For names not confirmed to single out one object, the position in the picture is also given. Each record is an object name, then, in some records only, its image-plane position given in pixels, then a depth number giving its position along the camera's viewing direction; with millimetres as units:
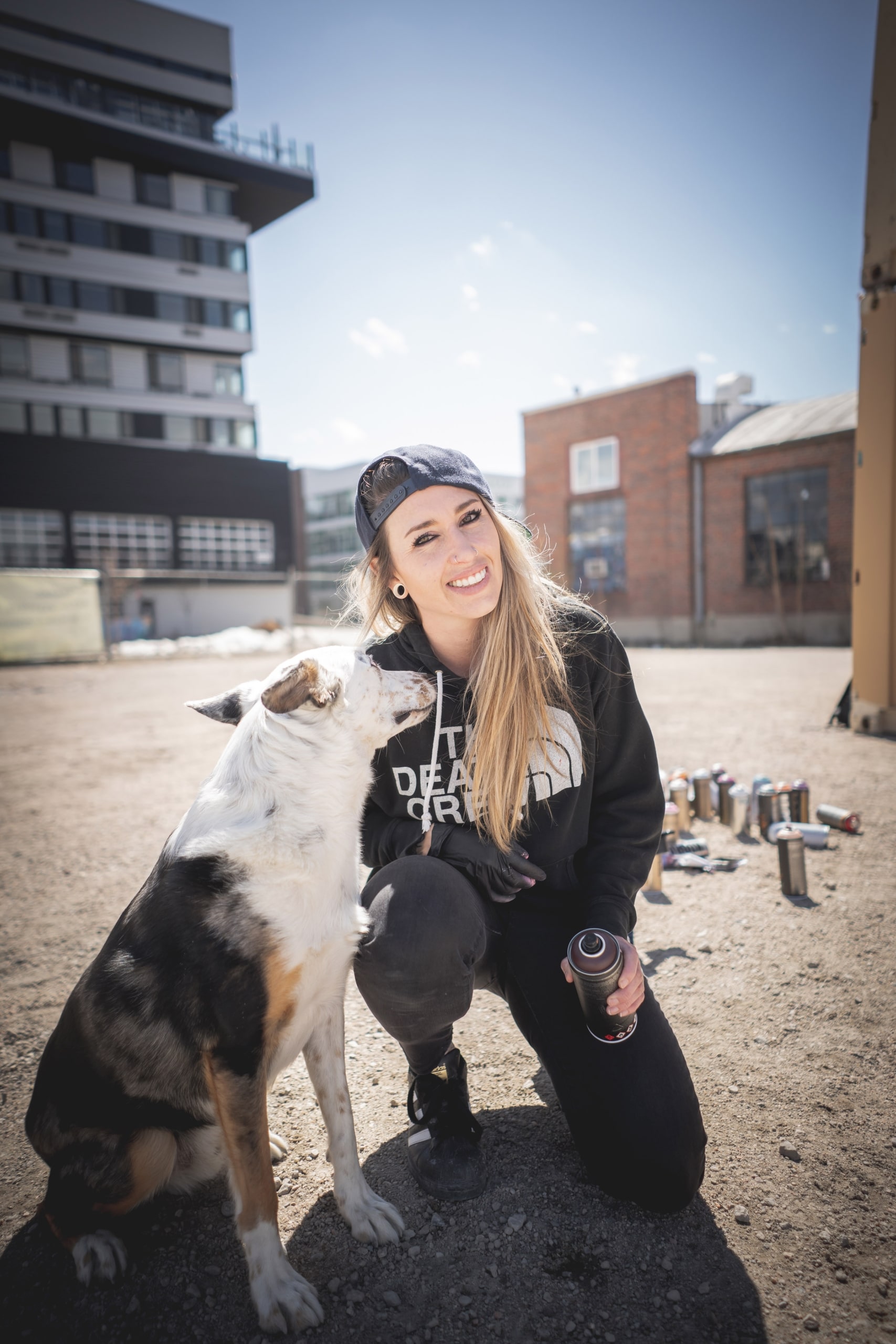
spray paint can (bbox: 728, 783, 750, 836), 4820
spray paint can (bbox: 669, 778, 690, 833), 4785
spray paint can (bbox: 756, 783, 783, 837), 4676
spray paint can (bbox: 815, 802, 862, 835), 4559
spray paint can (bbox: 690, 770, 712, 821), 5062
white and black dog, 1707
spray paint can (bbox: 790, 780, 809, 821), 4645
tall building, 32031
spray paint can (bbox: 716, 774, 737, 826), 4895
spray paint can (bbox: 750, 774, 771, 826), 4910
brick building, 21938
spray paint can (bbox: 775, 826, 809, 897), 3717
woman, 2039
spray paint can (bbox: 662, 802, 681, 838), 4430
